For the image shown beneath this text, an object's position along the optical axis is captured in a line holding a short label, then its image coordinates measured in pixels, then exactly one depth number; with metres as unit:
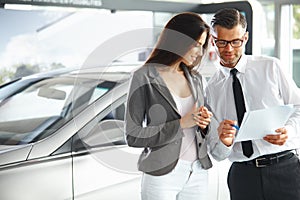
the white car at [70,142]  2.41
